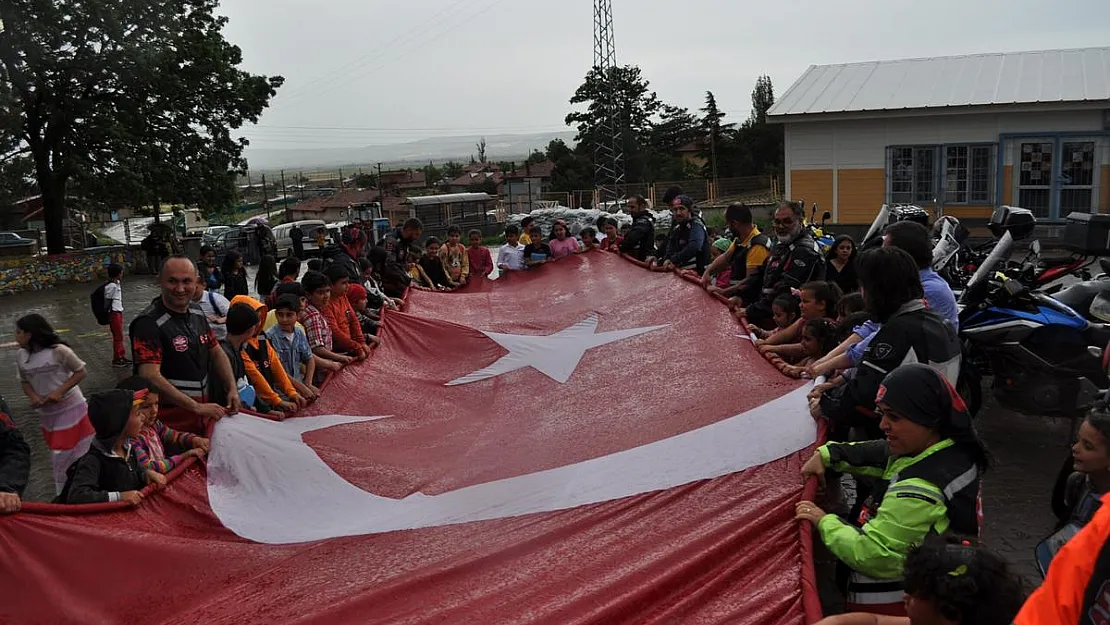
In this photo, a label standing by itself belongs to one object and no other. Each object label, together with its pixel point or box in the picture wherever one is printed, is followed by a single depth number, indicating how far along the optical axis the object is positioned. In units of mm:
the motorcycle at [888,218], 7990
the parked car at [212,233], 33166
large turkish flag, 3162
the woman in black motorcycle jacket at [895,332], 3510
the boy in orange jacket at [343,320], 7008
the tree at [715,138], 43375
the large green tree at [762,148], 41062
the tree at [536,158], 63638
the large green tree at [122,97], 24172
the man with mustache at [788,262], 6430
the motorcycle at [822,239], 9391
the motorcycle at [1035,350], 5895
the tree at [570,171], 47344
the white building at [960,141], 18375
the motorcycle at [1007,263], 7090
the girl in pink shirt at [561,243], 10805
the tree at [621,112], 47688
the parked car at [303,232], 31623
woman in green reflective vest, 2688
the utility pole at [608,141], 41906
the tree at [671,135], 49394
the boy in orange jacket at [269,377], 5434
